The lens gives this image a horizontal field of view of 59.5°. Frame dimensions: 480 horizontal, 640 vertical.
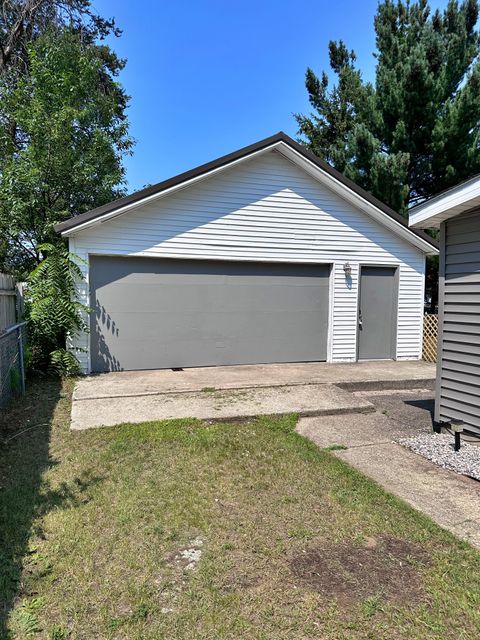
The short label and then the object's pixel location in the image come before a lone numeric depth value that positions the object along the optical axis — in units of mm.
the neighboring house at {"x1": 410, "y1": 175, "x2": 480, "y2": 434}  4527
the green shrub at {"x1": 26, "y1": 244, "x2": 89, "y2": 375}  7328
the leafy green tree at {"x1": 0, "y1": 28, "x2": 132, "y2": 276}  9648
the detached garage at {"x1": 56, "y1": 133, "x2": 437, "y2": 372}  8023
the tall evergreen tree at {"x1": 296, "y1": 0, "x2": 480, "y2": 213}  13336
